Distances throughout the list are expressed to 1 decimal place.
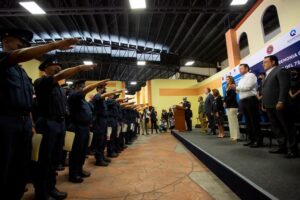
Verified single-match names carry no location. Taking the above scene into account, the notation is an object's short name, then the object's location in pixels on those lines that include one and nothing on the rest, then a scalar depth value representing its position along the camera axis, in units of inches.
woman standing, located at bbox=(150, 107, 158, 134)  452.4
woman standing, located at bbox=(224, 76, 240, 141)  166.2
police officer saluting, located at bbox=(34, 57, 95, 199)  74.7
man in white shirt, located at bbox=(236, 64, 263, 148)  132.7
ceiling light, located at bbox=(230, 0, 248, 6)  248.2
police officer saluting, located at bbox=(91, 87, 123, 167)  135.3
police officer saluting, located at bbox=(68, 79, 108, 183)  103.6
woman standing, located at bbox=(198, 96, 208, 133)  278.5
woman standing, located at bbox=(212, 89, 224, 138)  195.9
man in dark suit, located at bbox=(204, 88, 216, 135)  233.1
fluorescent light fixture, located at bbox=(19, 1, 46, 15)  231.7
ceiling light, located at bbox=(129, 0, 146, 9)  236.7
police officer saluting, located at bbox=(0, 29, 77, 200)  52.0
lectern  334.2
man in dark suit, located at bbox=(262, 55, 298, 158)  98.4
